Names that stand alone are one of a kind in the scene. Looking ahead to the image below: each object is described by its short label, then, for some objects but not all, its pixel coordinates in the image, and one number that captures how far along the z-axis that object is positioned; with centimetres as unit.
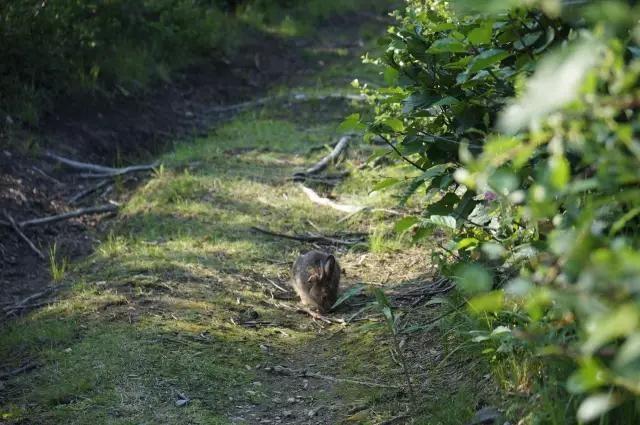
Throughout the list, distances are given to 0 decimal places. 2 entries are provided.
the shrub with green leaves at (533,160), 318
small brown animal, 1004
